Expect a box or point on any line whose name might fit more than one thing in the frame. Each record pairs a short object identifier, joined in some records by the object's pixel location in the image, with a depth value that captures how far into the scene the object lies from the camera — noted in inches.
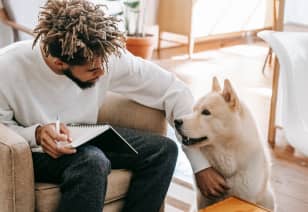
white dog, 92.4
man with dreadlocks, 85.3
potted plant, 220.5
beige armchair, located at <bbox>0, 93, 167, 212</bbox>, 80.8
